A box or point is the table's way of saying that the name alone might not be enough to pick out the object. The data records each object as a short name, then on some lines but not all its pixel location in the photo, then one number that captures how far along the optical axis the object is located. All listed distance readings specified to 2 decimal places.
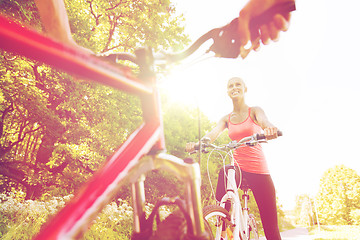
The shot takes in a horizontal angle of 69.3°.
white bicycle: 2.56
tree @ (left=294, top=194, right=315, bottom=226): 65.69
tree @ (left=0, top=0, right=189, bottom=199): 8.74
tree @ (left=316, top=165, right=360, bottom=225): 51.03
